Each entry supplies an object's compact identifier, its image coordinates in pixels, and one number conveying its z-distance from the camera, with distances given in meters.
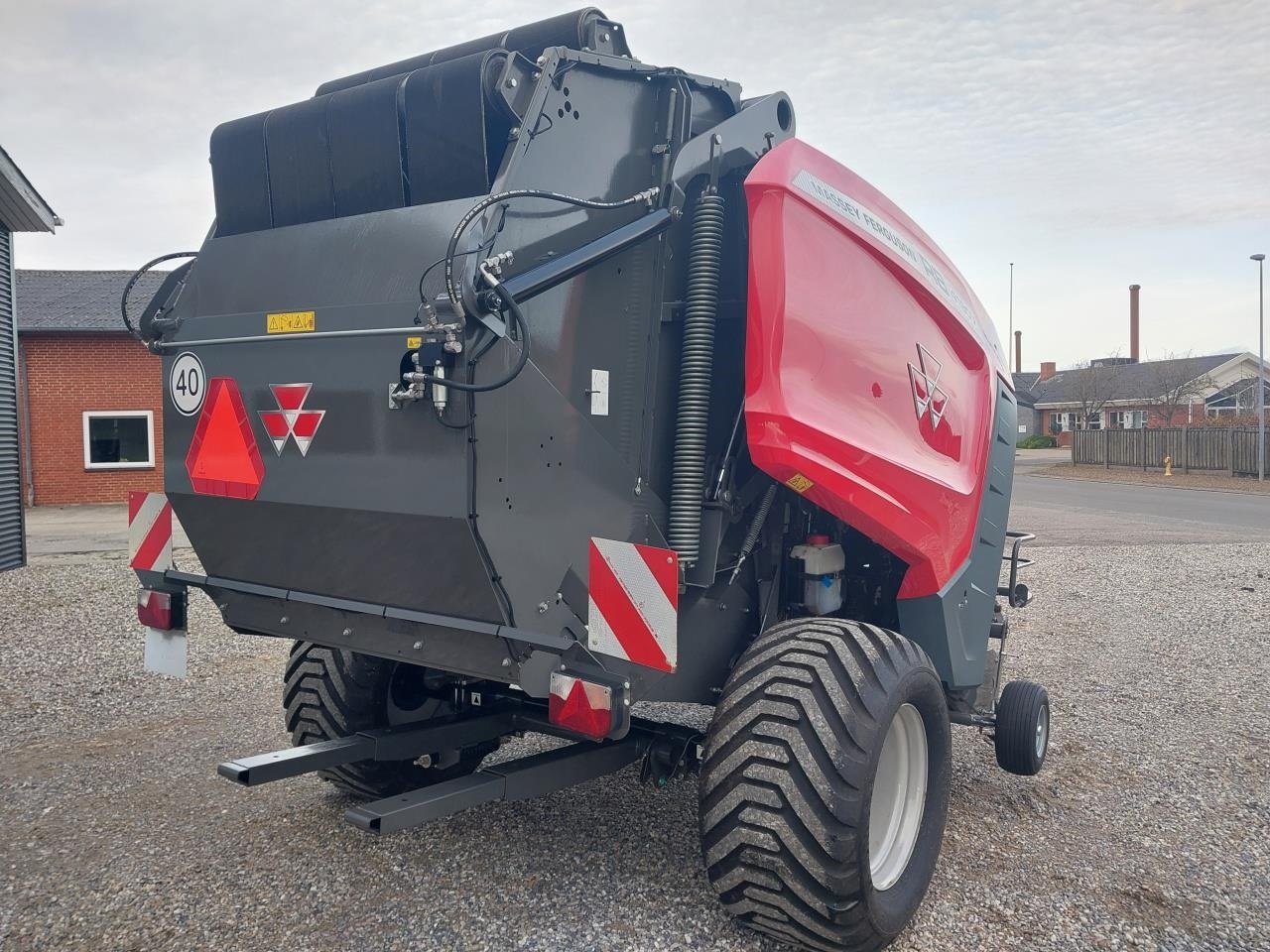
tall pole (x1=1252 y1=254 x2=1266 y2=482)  28.15
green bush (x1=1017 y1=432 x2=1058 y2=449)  56.16
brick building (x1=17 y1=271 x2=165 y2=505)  20.52
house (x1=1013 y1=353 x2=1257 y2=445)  44.75
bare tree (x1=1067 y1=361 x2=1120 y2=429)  47.56
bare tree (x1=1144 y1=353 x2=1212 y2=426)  43.44
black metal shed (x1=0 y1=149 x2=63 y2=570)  11.63
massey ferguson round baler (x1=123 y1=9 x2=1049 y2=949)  2.95
